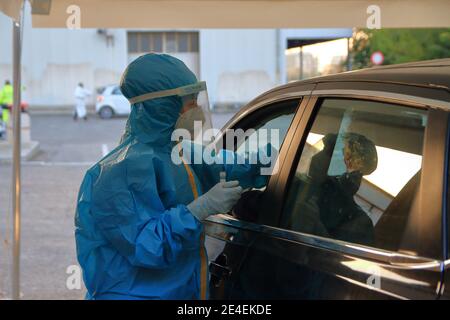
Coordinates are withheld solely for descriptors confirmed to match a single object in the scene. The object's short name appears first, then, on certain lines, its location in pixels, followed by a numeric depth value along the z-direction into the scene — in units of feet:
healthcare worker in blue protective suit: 6.72
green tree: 77.30
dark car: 5.32
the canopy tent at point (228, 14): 13.26
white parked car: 77.25
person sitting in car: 6.43
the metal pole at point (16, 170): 12.59
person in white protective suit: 75.92
